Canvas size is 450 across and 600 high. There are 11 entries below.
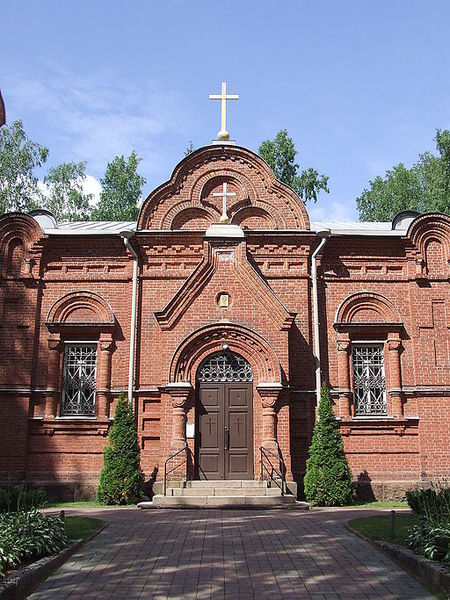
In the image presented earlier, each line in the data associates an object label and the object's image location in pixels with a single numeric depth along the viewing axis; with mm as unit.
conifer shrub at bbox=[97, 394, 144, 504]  13219
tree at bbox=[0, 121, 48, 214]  24797
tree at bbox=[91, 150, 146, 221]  29891
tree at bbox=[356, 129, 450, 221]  29219
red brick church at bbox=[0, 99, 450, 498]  13992
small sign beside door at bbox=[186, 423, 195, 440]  13703
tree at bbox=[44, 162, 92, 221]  27906
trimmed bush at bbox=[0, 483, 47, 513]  8969
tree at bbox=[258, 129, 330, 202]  28781
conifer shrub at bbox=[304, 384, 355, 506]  13023
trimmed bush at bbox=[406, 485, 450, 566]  7113
